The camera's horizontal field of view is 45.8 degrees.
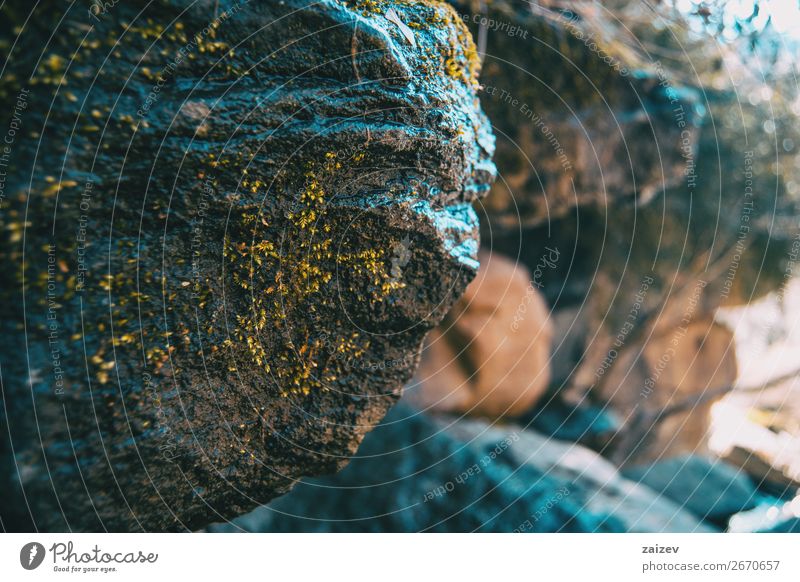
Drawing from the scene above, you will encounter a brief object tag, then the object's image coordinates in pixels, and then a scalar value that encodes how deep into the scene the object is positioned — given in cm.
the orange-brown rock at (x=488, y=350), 154
